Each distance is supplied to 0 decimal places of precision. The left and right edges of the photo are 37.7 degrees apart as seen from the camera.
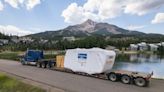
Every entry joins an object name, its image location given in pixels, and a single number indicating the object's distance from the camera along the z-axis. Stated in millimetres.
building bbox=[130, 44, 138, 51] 175262
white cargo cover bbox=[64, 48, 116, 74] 20969
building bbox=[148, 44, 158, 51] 177388
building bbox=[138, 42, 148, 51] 184375
